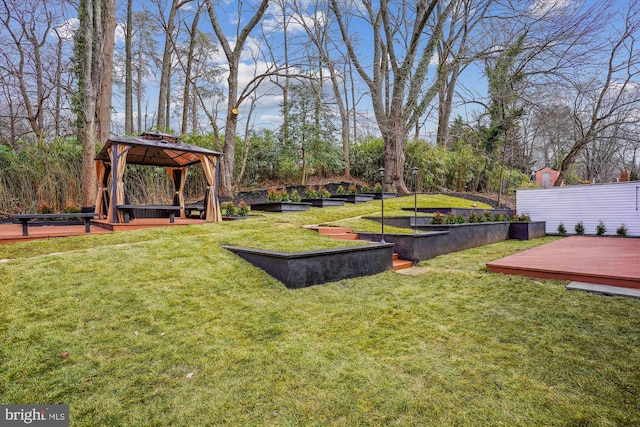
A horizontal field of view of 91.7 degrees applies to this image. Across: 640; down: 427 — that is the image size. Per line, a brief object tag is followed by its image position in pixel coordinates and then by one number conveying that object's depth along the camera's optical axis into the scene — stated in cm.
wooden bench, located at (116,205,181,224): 638
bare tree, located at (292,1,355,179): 1255
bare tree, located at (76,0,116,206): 781
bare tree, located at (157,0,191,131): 1359
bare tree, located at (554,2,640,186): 1084
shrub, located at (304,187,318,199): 1075
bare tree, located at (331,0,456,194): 1217
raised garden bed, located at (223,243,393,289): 361
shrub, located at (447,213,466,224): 716
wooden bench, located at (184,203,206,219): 809
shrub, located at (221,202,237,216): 825
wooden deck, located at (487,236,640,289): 360
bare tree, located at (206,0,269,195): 1012
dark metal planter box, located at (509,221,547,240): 836
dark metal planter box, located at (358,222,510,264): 526
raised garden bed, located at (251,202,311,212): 849
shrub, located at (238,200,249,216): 820
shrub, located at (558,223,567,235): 941
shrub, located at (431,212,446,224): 705
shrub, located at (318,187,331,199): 1094
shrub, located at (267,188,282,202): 883
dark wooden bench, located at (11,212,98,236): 493
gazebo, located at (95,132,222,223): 655
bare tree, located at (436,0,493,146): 1215
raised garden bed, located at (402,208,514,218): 938
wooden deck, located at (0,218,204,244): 509
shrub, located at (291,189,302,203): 955
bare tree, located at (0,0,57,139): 826
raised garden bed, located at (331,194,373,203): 1096
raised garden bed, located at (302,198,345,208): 992
